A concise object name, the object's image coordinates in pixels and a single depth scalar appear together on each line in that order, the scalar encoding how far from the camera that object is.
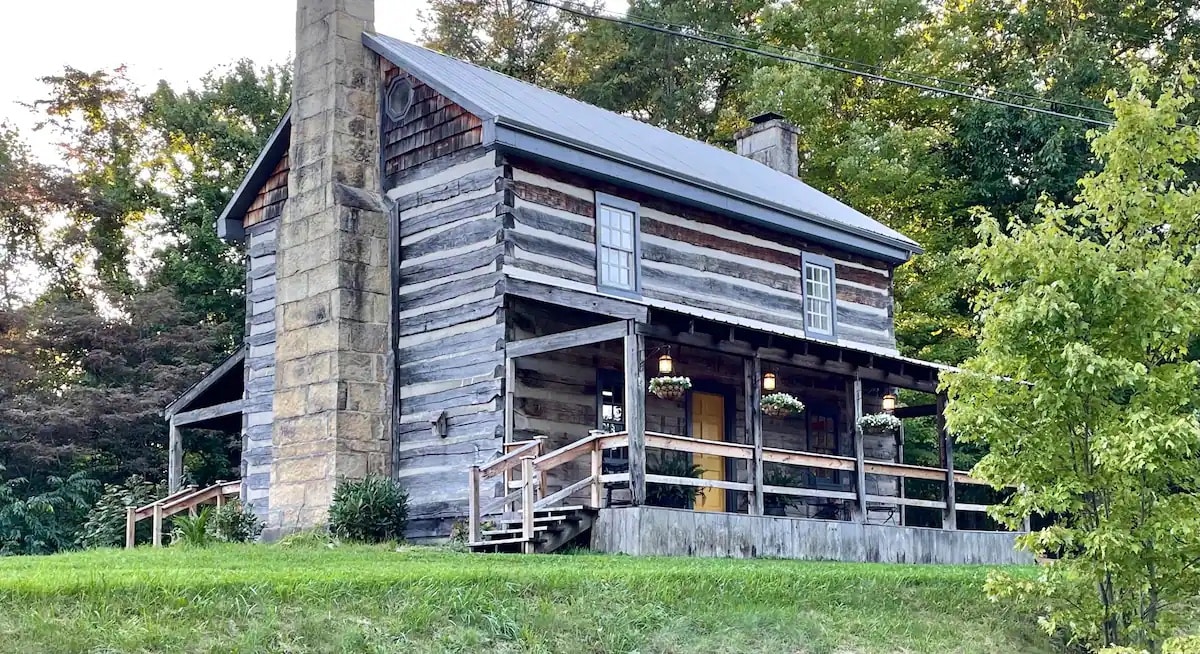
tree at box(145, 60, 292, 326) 32.38
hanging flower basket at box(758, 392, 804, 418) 20.20
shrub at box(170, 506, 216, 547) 17.88
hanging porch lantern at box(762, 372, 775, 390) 21.16
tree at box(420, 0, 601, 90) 42.69
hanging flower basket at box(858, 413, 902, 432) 21.47
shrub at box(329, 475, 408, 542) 17.98
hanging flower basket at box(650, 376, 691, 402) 18.39
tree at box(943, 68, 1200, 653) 11.30
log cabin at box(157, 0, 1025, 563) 17.48
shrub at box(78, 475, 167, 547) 23.27
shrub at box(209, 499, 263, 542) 19.84
